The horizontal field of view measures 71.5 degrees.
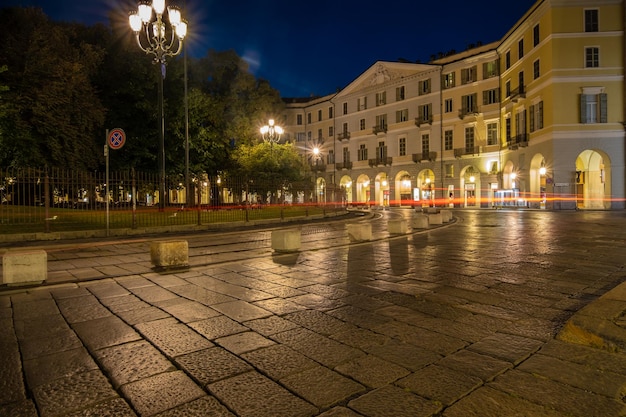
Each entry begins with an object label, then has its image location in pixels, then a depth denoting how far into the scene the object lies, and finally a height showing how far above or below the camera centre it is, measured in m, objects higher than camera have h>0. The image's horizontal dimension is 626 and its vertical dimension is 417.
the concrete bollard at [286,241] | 10.81 -1.08
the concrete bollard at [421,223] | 17.69 -1.18
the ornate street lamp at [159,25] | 16.28 +7.01
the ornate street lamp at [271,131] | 29.30 +4.93
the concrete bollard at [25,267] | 7.03 -1.04
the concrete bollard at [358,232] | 13.24 -1.10
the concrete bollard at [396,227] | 15.11 -1.14
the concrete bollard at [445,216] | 22.08 -1.19
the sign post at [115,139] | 14.89 +2.20
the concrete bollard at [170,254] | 8.54 -1.06
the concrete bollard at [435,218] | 20.44 -1.15
